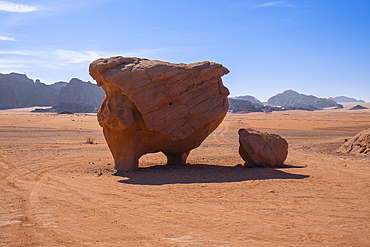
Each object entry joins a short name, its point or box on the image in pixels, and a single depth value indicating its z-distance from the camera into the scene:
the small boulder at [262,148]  11.80
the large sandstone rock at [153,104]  10.40
